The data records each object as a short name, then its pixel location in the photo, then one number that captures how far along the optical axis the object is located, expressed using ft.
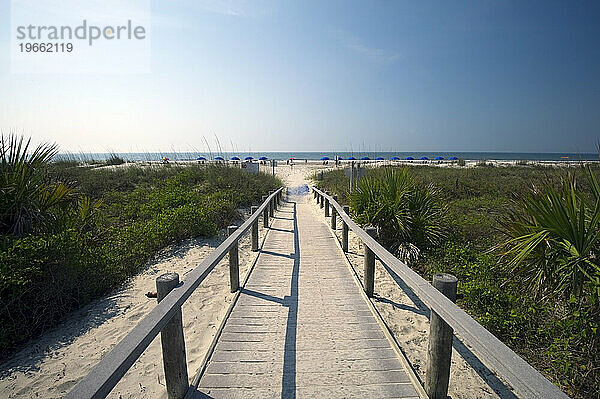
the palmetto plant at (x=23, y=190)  15.61
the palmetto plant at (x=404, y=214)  21.80
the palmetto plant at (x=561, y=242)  10.00
